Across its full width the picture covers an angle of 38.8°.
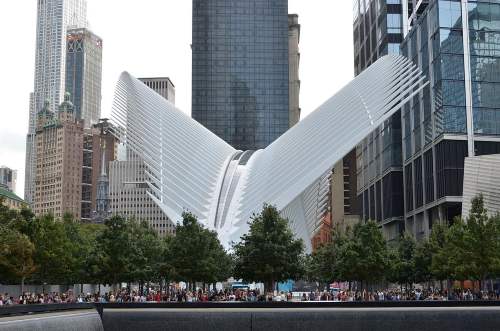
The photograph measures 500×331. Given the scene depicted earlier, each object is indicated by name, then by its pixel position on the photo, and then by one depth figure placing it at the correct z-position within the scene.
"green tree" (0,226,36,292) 42.78
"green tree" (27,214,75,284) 51.66
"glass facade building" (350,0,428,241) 94.56
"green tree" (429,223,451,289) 51.17
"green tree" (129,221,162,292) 48.09
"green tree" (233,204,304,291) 41.78
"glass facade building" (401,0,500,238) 74.50
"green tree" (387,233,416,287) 54.42
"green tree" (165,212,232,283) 45.00
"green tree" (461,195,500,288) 45.53
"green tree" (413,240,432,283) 58.50
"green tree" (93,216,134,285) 46.88
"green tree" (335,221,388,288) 49.34
